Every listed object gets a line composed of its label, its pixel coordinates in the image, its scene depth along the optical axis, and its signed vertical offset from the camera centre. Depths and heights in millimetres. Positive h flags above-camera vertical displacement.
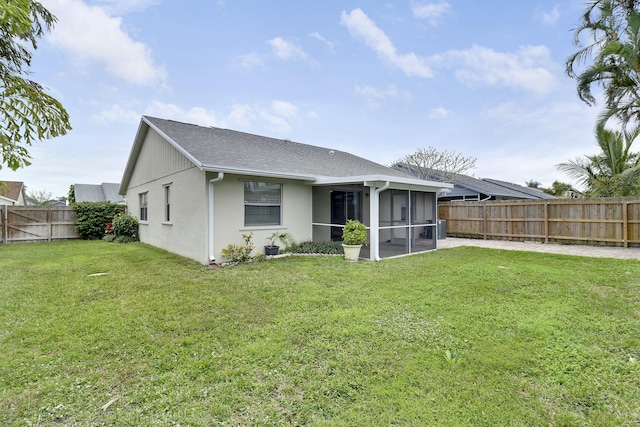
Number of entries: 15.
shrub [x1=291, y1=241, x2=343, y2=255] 9297 -1091
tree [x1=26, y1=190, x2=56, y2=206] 33841 +1821
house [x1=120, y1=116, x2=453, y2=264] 8016 +615
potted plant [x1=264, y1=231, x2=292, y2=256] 8703 -861
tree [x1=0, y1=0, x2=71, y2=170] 2157 +873
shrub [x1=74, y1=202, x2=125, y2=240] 14328 -271
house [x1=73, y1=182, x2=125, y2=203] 25162 +1810
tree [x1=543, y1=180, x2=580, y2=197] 30688 +2326
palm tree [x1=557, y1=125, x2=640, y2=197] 12891 +2118
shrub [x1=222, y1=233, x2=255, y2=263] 8000 -1045
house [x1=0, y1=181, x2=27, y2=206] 27186 +1762
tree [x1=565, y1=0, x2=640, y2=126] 9789 +4898
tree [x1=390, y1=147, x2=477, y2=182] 20734 +3279
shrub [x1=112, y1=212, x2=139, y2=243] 13195 -684
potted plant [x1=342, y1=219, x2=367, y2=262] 8234 -720
